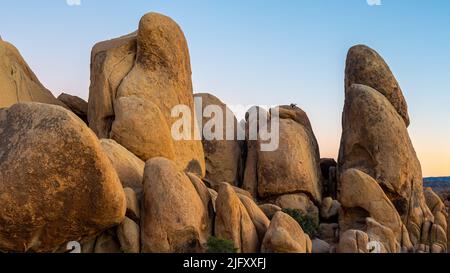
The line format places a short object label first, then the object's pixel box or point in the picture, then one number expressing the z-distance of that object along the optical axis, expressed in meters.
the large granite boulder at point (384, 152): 35.12
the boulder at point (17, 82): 33.44
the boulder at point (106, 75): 32.75
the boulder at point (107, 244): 20.62
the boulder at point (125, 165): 22.94
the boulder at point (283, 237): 21.48
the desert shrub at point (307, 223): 30.28
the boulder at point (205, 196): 23.05
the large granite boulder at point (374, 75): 39.84
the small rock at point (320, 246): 25.98
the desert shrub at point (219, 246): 21.00
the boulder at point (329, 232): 30.92
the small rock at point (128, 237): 20.41
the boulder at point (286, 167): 35.28
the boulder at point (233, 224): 22.09
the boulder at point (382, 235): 28.50
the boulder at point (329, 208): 34.41
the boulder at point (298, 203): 34.53
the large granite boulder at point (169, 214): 20.61
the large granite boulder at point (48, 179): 17.83
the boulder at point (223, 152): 37.88
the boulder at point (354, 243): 24.78
